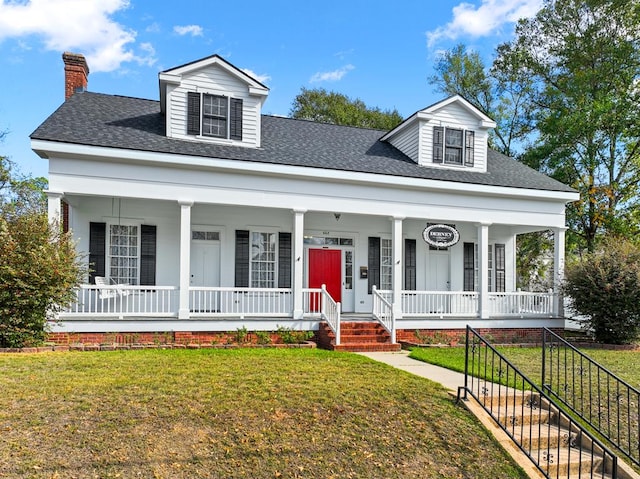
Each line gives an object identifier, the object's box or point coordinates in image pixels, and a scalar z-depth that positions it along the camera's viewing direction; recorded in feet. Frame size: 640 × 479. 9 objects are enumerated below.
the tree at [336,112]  120.16
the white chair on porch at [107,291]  38.82
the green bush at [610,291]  44.91
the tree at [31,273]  32.94
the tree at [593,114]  76.74
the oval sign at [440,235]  48.32
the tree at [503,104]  98.17
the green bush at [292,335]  41.78
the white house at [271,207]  40.50
